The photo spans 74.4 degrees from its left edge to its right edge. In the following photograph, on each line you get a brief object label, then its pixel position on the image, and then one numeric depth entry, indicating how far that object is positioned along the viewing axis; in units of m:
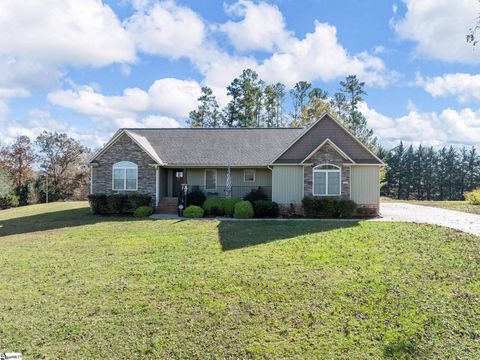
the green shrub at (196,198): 19.88
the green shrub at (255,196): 19.81
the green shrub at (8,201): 29.55
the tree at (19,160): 34.33
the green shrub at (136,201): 19.25
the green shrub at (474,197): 25.66
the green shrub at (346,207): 17.03
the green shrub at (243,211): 17.42
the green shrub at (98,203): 19.22
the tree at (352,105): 41.56
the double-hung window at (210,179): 22.44
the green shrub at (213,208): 18.30
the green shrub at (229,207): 18.16
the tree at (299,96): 44.38
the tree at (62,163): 36.06
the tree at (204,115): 47.12
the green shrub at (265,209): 17.66
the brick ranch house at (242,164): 18.00
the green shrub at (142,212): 18.48
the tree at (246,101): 45.06
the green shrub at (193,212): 17.88
